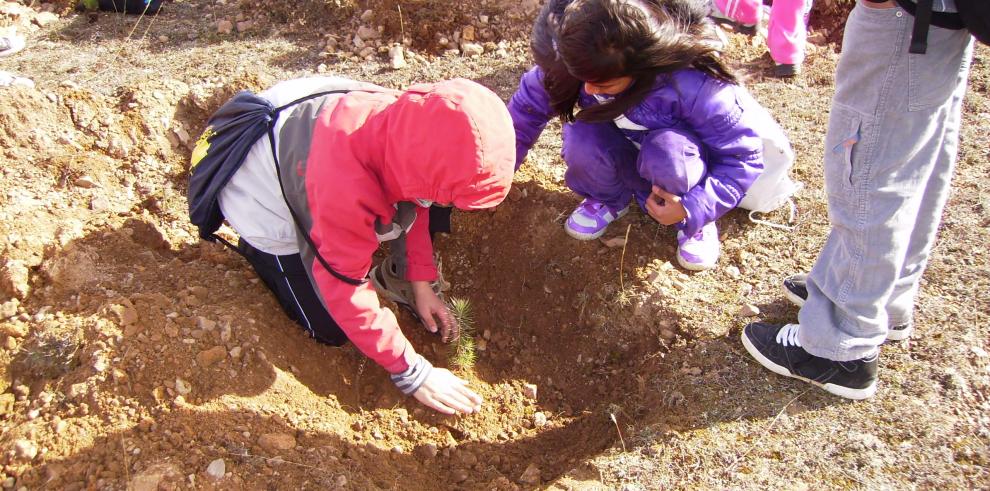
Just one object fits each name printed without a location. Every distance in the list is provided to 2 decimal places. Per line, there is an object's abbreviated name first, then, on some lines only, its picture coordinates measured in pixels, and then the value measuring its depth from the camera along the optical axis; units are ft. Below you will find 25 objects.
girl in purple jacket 6.19
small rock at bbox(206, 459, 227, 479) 6.33
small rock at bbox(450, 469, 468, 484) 7.38
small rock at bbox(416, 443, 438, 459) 7.62
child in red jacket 5.63
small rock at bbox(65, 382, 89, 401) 6.72
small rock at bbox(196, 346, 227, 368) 7.27
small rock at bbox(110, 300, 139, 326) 7.26
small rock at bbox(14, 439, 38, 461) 6.23
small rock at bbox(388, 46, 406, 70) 12.83
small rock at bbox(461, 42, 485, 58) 13.23
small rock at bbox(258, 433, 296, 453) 6.77
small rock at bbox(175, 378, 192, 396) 6.95
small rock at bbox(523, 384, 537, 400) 8.50
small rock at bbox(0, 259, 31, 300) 7.64
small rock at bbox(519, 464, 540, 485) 7.17
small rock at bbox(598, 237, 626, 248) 9.22
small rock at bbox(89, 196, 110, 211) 9.13
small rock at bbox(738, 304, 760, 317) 8.23
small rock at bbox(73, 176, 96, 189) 9.34
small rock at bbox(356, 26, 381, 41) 13.50
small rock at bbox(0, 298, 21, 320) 7.46
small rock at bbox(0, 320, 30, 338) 7.21
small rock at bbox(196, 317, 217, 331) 7.52
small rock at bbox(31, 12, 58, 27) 14.37
